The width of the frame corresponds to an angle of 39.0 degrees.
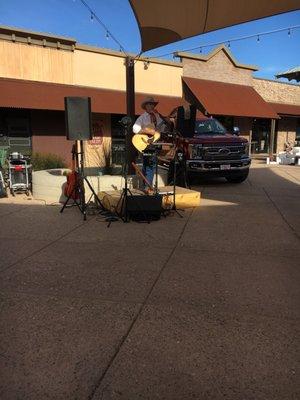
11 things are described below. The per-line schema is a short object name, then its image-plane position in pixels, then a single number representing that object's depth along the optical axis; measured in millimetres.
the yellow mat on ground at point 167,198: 7832
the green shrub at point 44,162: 12531
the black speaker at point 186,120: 8594
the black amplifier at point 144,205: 7238
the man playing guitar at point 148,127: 8445
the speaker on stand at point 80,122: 7879
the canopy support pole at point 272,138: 22733
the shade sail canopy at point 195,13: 7820
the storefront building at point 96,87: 15305
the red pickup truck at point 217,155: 11438
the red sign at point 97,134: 18219
